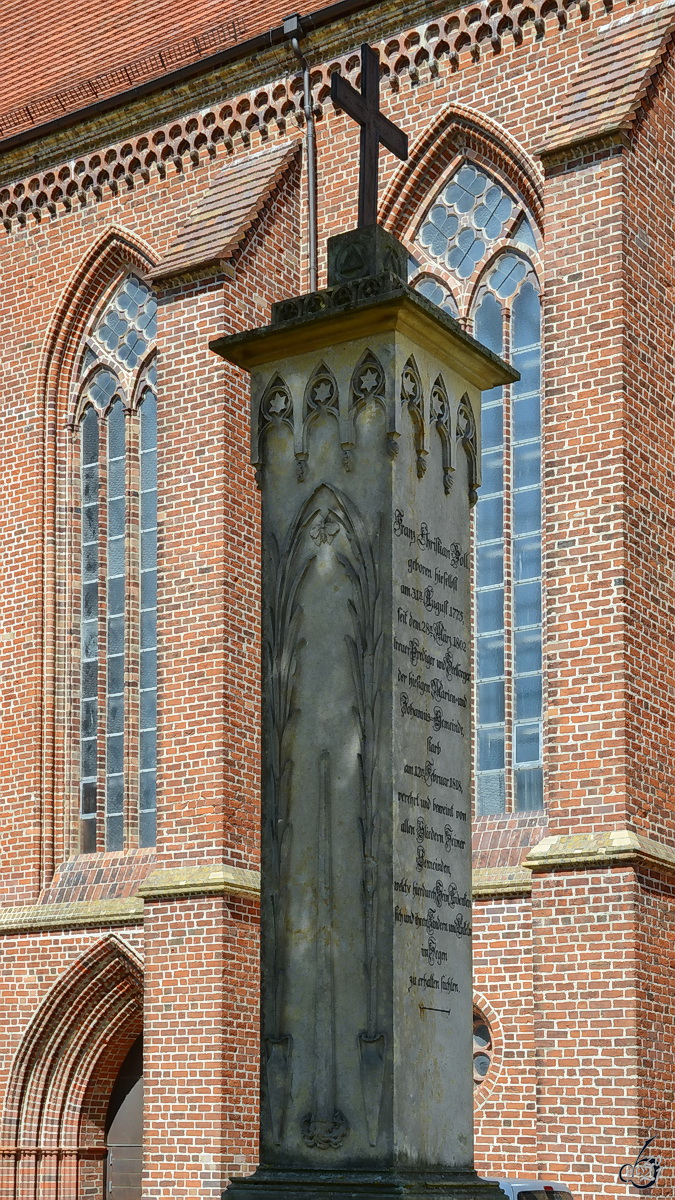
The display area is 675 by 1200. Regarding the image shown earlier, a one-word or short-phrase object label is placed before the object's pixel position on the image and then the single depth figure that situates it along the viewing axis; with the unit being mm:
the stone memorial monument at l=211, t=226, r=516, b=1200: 5973
